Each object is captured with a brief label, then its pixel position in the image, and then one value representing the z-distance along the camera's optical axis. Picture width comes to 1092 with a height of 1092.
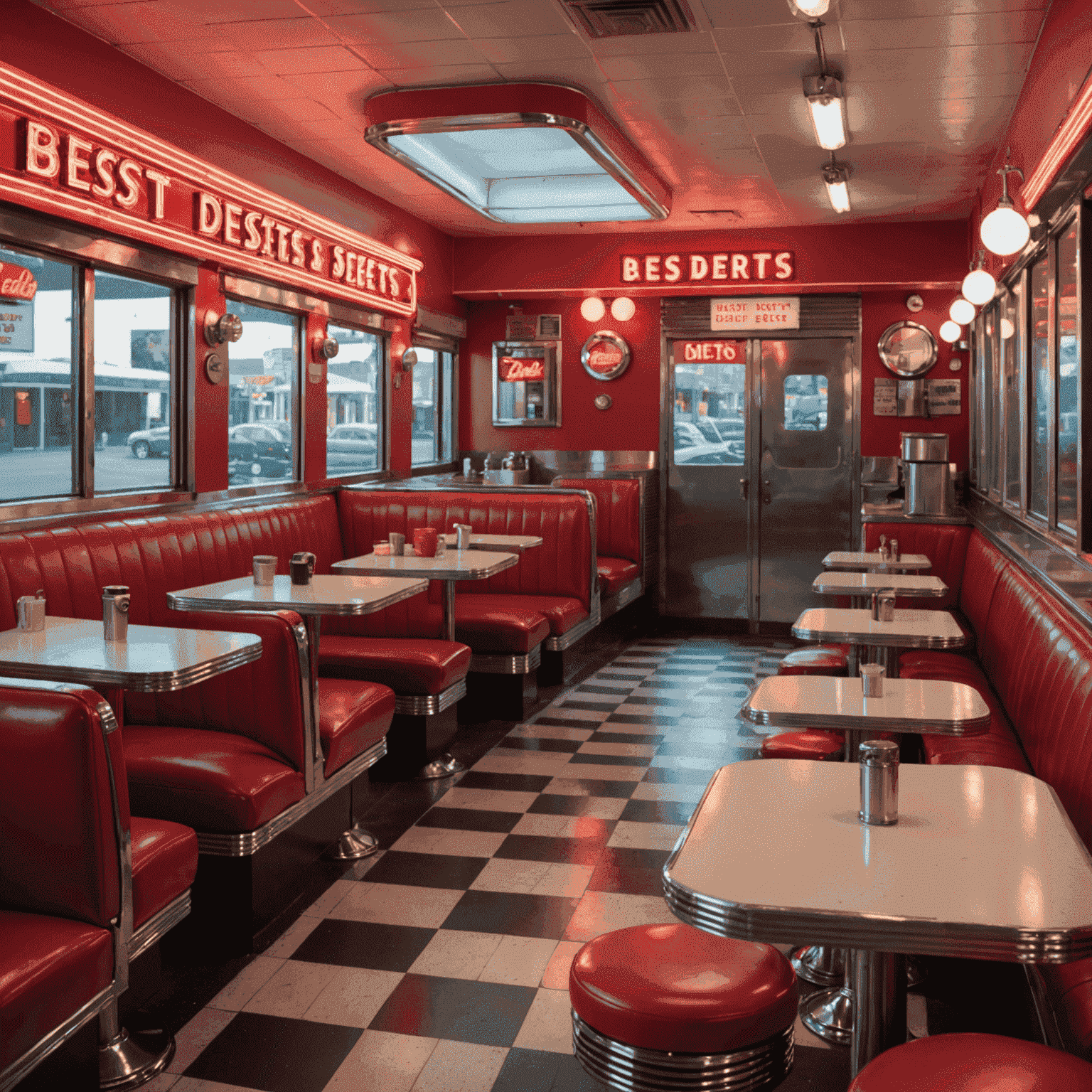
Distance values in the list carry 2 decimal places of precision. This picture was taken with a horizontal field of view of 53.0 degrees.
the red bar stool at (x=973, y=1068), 1.58
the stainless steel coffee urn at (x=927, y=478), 7.07
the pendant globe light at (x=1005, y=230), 3.77
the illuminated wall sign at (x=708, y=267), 8.59
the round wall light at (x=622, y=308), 8.72
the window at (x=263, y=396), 6.19
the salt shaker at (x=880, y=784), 1.92
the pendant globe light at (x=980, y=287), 5.24
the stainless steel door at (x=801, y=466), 8.86
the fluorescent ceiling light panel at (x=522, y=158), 5.26
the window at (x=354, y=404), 7.37
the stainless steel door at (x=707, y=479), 9.09
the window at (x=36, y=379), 4.43
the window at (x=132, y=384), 5.02
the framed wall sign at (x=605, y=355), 9.23
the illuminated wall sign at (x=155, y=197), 4.14
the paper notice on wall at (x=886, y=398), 8.69
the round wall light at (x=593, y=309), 8.79
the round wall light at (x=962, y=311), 6.51
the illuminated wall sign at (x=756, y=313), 8.80
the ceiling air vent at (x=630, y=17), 4.22
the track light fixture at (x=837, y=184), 6.57
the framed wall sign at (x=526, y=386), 9.43
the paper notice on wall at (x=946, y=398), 8.53
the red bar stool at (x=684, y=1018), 1.91
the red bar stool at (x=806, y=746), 3.75
